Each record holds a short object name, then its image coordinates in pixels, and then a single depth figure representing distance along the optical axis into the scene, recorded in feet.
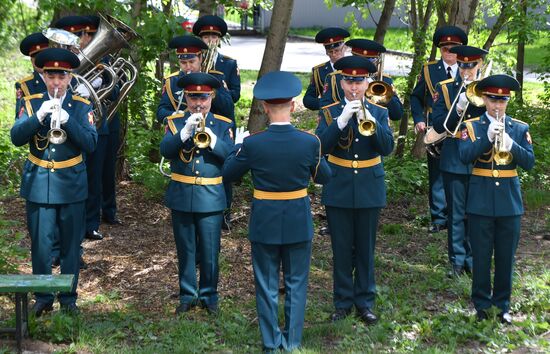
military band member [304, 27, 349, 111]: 29.65
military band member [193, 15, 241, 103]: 29.53
